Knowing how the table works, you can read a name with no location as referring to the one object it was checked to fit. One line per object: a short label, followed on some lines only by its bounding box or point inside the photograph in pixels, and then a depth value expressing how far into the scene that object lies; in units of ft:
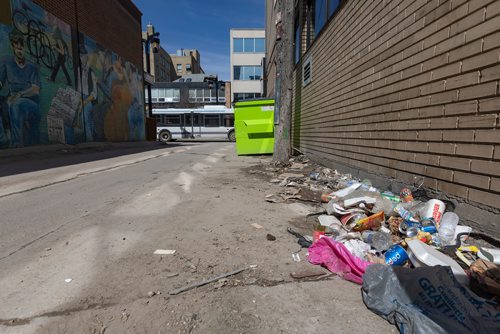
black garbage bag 5.21
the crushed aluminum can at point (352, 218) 10.53
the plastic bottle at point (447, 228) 8.42
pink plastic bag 7.40
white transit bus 87.71
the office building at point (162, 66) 195.21
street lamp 77.51
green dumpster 34.19
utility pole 27.21
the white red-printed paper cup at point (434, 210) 9.27
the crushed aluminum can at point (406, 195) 10.98
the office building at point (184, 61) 273.95
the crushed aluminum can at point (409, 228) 8.91
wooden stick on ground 6.95
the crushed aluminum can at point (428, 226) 8.82
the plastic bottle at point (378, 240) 8.59
